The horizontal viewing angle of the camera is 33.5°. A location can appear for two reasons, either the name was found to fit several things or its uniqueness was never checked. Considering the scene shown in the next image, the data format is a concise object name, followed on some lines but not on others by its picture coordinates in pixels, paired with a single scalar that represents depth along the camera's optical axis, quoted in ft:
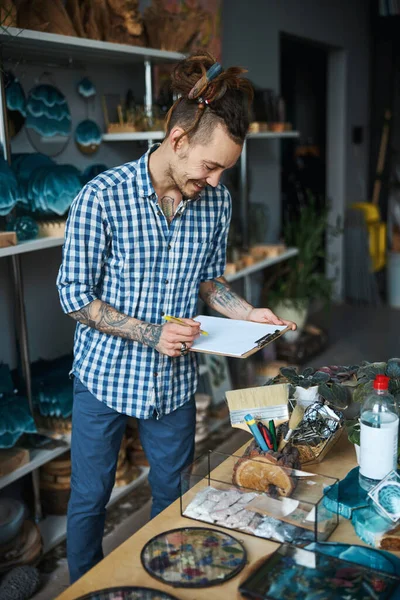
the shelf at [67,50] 7.54
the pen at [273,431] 5.04
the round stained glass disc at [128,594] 3.63
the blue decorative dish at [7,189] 7.59
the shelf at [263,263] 12.01
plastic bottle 4.59
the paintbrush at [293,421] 5.09
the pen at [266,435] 5.01
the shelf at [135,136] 9.72
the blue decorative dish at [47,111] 8.93
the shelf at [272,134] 12.69
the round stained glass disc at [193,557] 3.82
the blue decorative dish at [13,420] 7.98
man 5.64
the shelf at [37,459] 7.92
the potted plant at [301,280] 15.37
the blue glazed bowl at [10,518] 7.97
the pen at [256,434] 4.99
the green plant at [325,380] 5.44
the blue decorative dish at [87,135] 9.93
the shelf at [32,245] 7.52
